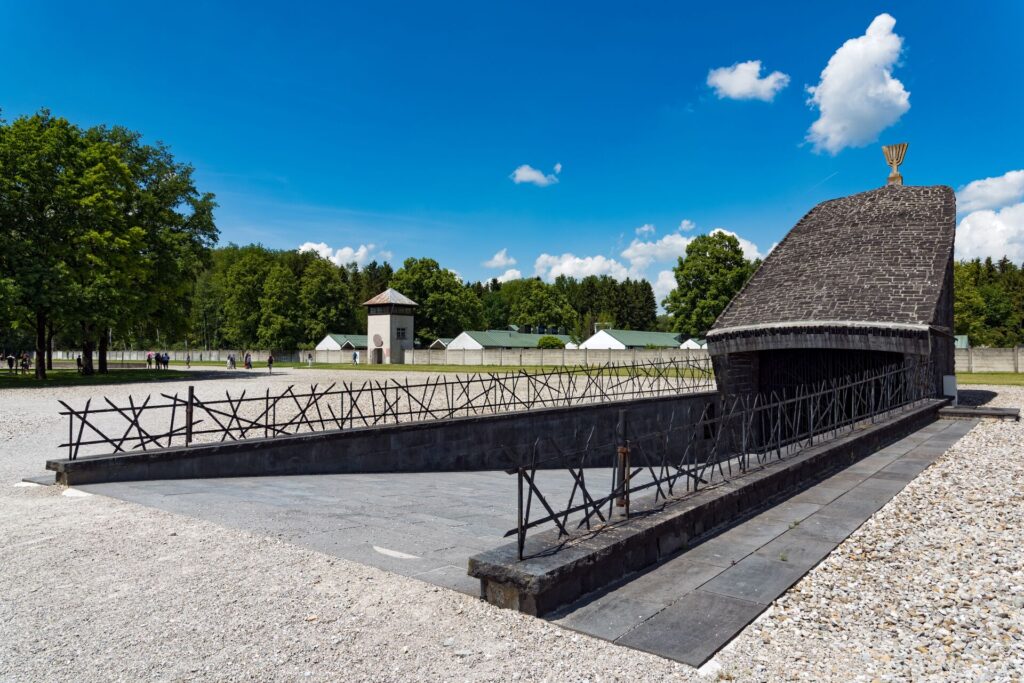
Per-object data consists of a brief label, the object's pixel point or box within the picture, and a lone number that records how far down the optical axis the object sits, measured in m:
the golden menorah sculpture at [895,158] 24.33
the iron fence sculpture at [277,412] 11.66
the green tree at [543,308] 91.06
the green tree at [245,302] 78.25
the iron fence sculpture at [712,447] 5.76
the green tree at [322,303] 77.44
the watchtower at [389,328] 62.28
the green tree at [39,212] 28.28
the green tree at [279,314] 73.94
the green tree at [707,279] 54.03
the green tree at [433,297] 74.56
